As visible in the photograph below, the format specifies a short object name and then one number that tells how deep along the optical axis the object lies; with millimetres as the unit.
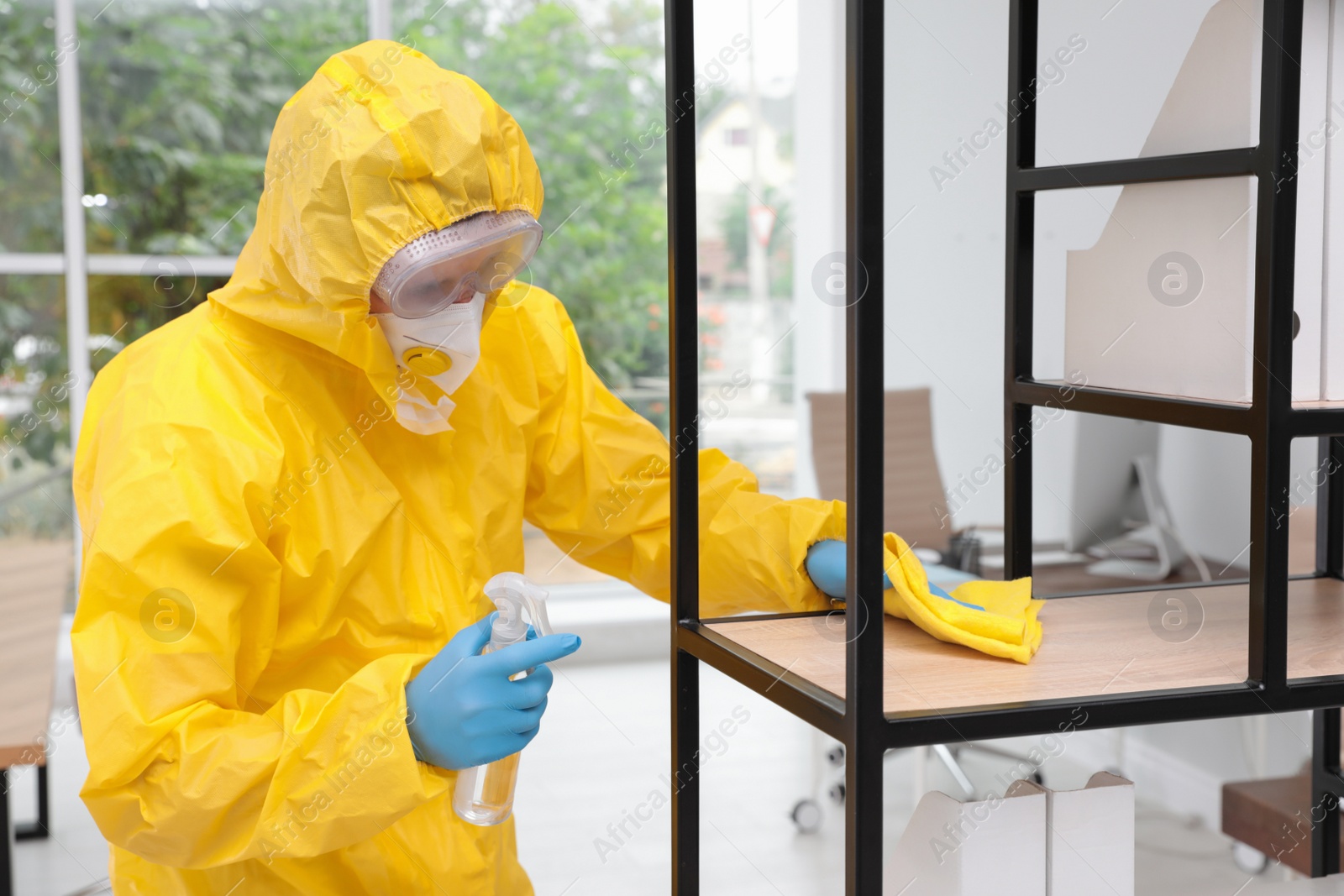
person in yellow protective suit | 986
